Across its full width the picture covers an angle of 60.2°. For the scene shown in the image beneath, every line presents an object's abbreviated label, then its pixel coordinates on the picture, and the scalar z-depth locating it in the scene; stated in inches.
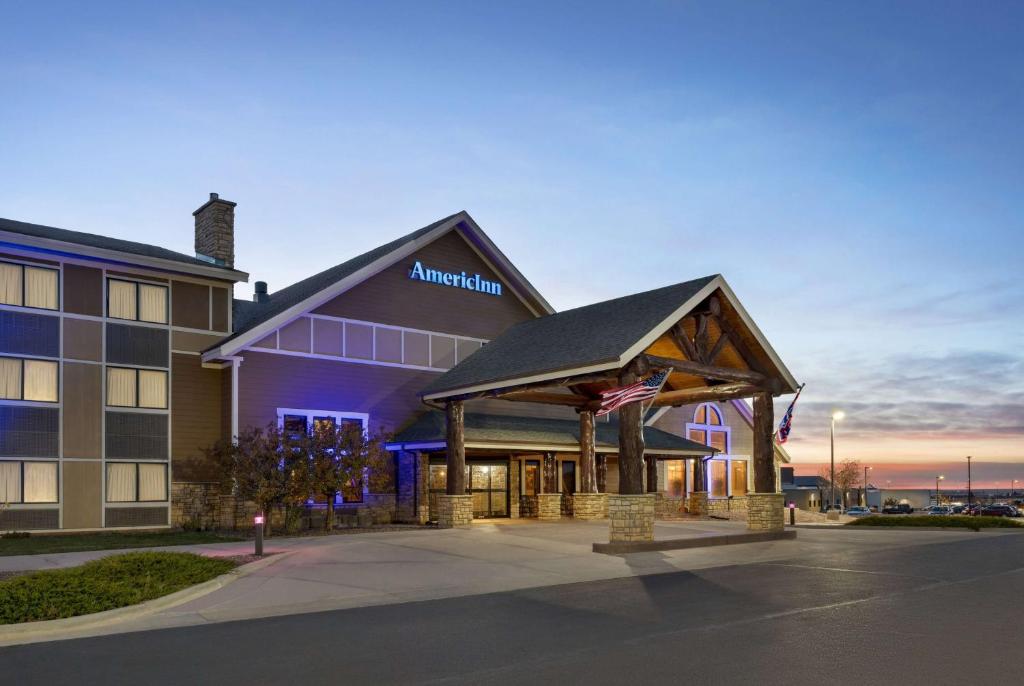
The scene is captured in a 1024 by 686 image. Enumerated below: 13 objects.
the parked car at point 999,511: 2455.1
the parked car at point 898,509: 3403.1
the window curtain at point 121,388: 1075.9
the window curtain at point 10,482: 982.4
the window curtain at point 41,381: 1013.2
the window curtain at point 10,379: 995.9
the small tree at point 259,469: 1013.8
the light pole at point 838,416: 1797.5
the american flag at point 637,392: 840.3
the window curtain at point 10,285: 1003.3
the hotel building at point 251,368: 1013.8
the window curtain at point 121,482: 1061.1
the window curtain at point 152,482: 1085.8
